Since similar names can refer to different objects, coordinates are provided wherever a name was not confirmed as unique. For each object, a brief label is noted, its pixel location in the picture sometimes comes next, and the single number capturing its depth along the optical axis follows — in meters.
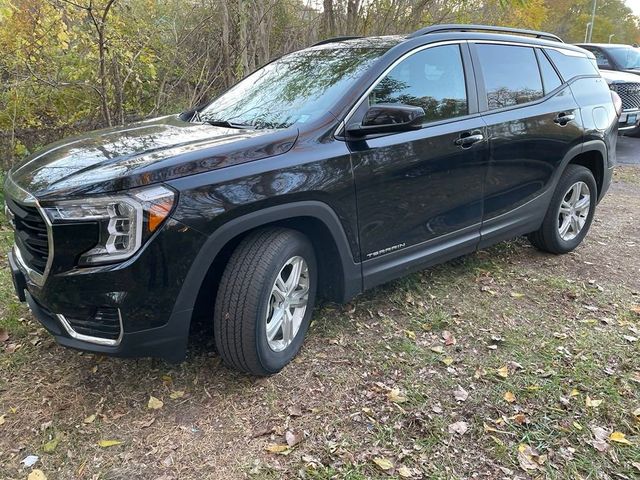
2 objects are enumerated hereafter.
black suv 2.32
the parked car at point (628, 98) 9.91
